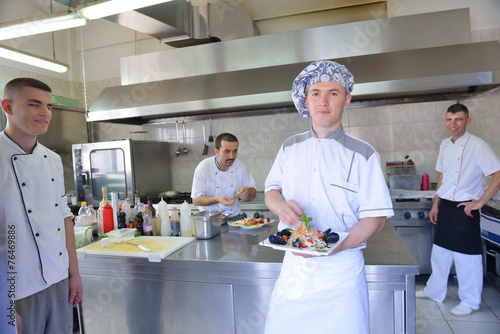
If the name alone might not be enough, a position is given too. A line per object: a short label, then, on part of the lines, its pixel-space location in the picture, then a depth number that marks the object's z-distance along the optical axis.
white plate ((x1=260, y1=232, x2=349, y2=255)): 1.17
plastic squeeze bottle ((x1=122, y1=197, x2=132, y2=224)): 2.55
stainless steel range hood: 2.74
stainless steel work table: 1.62
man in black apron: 2.87
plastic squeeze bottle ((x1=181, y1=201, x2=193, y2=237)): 2.29
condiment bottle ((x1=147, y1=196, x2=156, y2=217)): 2.49
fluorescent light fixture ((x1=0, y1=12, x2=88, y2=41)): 2.38
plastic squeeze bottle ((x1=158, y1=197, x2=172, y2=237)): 2.34
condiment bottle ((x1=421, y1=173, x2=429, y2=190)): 3.84
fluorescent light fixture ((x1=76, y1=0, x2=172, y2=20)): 2.06
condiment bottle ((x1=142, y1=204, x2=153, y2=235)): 2.38
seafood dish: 1.22
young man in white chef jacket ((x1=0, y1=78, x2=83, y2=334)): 1.56
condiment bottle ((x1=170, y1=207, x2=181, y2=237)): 2.30
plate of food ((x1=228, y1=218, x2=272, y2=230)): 2.34
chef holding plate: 1.33
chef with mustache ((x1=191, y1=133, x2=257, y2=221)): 2.94
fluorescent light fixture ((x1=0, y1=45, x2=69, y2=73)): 3.01
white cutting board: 1.91
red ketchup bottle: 2.51
